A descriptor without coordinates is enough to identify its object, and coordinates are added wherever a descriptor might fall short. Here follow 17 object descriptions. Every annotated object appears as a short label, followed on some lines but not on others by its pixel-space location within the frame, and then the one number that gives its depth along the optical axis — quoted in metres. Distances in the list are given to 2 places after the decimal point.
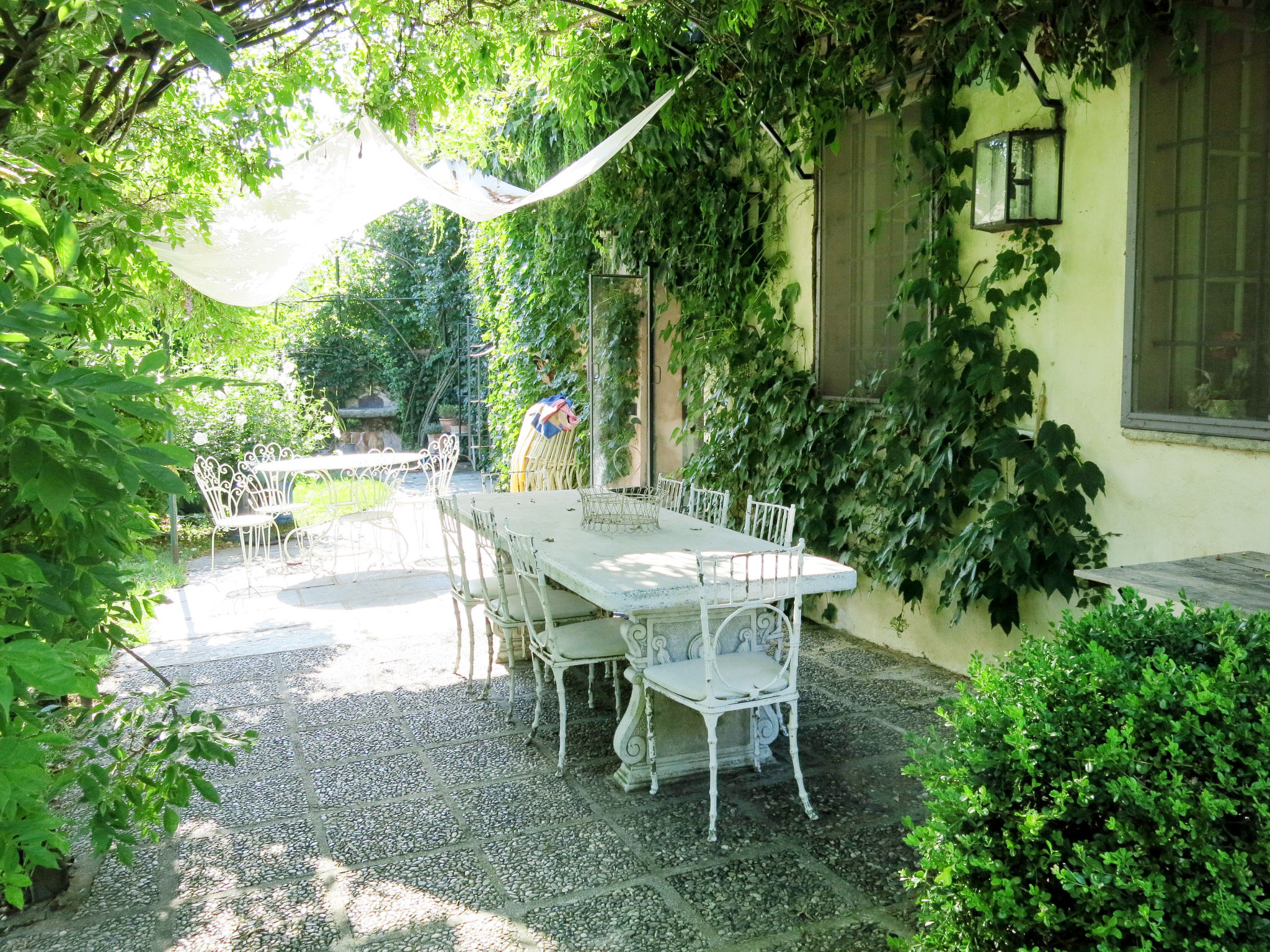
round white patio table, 7.35
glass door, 7.45
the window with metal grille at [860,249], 4.89
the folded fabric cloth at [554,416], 7.71
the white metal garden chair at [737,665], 3.12
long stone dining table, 3.15
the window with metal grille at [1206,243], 3.24
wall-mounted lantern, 3.93
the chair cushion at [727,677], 3.17
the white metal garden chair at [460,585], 4.45
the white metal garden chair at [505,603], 4.17
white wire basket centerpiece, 4.22
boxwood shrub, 1.59
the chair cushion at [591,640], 3.70
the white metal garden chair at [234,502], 7.11
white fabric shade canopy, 4.96
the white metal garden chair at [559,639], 3.66
